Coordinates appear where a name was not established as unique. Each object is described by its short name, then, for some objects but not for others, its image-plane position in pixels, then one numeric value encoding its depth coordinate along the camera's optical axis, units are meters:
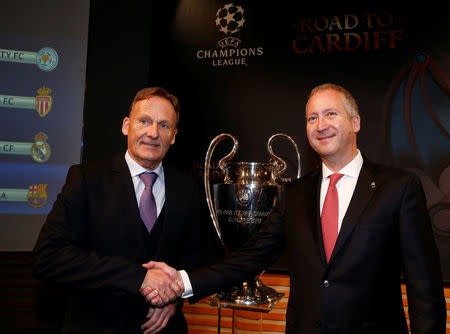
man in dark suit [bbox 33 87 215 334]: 1.63
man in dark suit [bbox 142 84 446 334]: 1.47
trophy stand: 1.79
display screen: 3.22
